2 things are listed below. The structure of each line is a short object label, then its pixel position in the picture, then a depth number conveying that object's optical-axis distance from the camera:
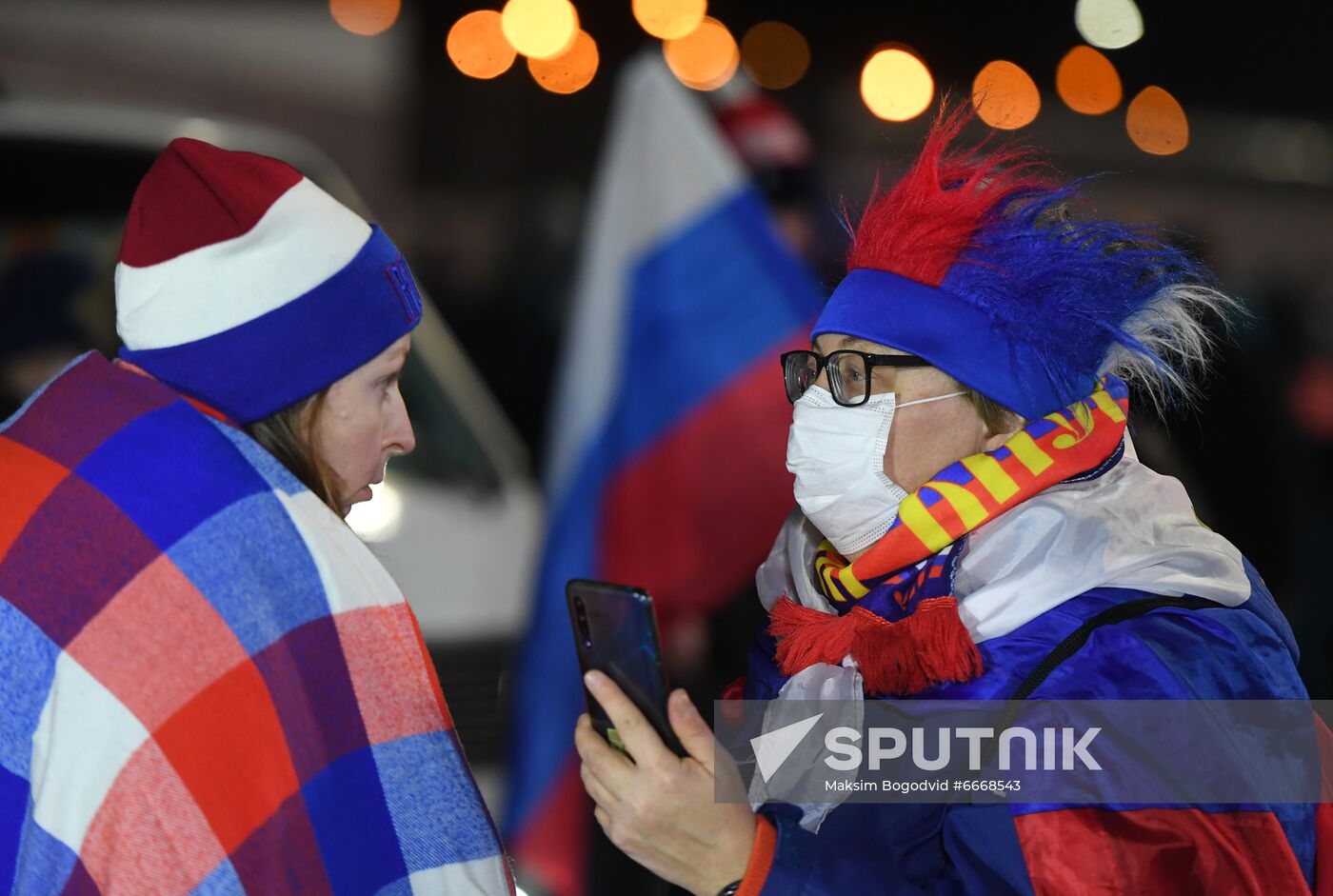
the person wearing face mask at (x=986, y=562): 3.18
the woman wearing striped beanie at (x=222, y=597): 3.15
